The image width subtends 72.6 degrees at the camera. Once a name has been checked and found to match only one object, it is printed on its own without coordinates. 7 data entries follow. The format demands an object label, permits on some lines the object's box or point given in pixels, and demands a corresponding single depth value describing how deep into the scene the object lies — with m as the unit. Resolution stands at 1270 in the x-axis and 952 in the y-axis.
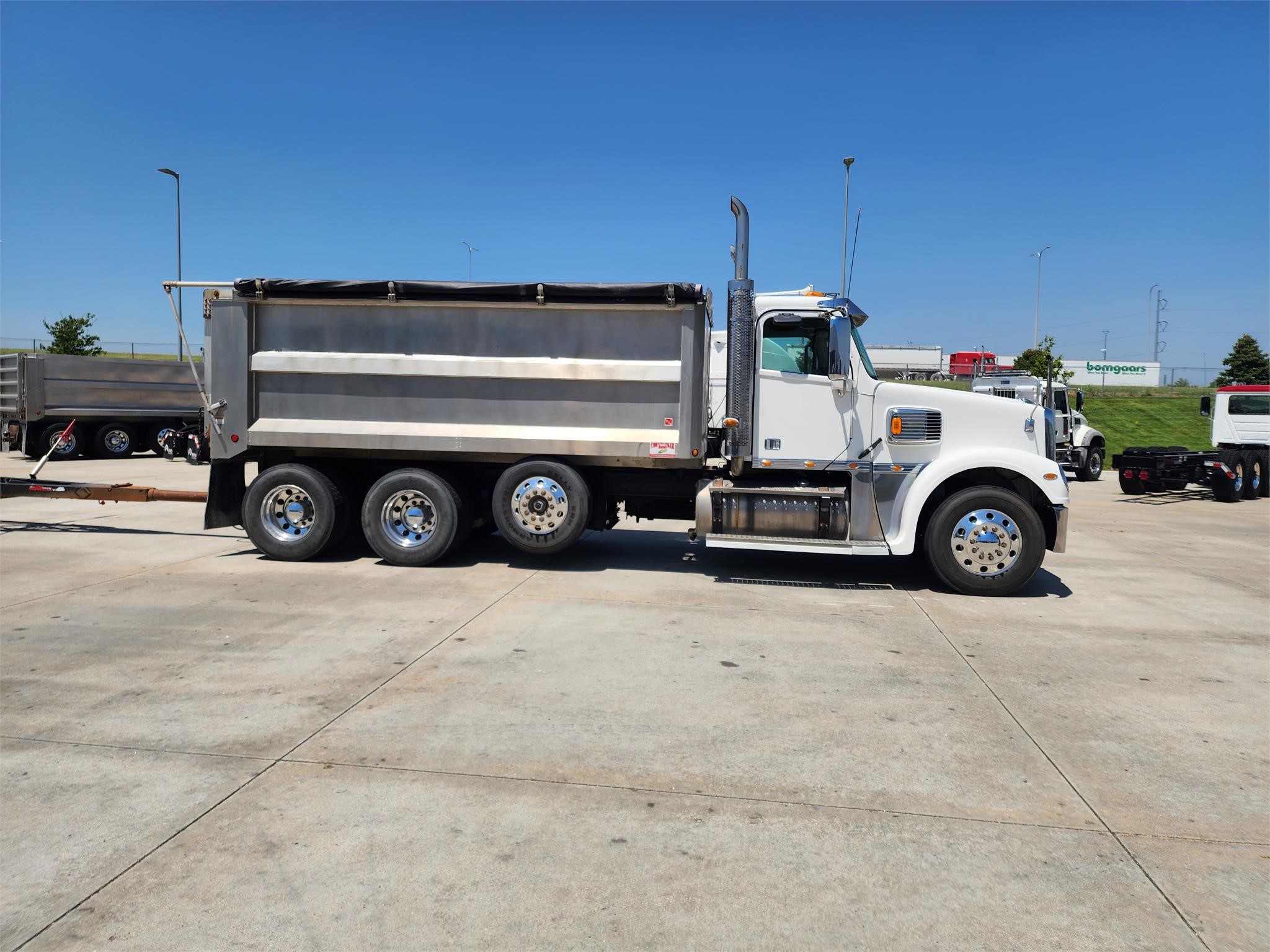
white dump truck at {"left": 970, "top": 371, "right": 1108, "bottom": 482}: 21.64
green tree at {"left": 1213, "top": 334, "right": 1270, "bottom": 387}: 53.18
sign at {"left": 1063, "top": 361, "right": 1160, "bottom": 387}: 88.88
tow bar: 9.41
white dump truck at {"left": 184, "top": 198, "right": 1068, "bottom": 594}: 8.00
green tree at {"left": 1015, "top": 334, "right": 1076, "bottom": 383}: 38.36
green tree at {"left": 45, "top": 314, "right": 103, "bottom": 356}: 40.97
